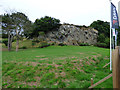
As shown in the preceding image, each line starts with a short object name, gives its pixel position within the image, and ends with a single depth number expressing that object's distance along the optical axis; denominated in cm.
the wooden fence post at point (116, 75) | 154
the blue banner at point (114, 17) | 488
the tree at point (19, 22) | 1427
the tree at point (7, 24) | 1385
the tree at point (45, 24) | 1964
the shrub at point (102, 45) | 2076
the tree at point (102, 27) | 2673
